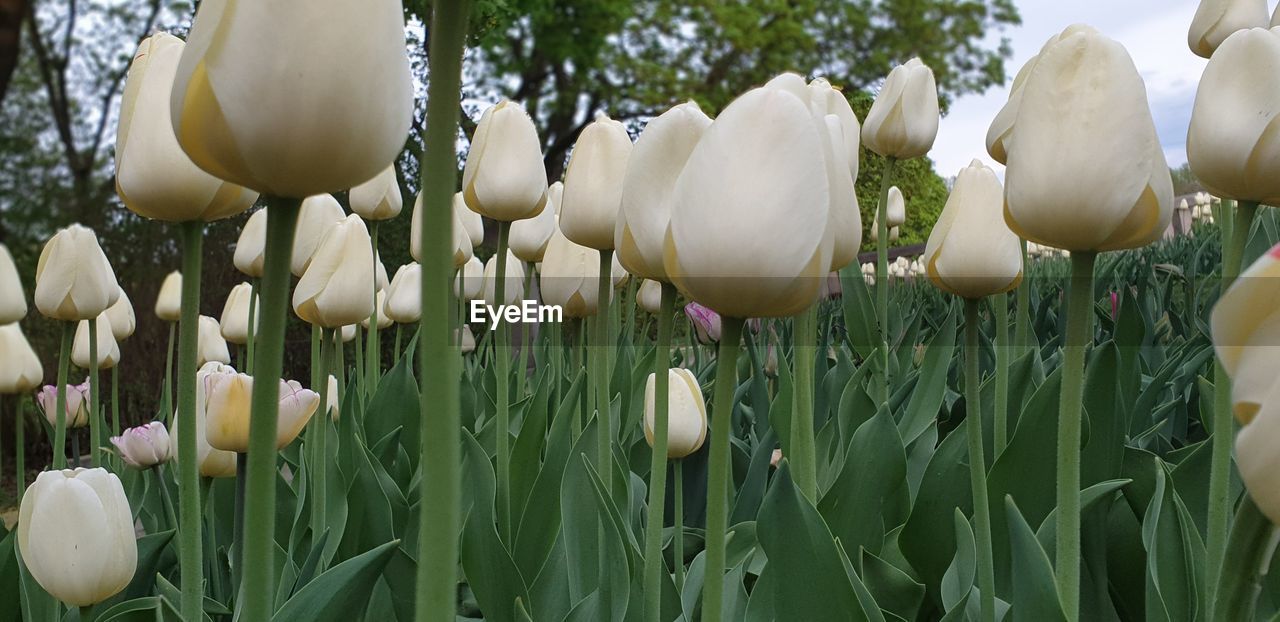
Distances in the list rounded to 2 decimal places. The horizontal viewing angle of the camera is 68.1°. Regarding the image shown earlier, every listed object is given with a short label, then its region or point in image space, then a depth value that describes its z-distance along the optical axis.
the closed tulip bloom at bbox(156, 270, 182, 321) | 2.09
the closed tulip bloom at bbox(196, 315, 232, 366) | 1.97
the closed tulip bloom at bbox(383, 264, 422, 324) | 2.10
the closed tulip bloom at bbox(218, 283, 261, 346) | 1.79
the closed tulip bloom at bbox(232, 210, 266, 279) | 1.51
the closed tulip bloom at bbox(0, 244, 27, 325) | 1.34
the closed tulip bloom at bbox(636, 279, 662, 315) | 1.95
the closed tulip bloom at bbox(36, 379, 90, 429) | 1.71
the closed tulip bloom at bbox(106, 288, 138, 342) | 1.83
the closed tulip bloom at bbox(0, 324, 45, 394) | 1.61
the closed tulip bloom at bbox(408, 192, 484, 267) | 1.83
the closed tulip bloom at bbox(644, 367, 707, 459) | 1.12
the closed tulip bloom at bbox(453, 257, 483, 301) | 2.33
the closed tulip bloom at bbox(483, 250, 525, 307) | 2.22
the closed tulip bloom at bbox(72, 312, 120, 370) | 1.67
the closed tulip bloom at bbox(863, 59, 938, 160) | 1.69
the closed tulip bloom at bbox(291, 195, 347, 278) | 1.44
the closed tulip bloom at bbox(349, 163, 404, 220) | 1.61
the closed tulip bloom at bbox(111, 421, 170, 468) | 1.35
